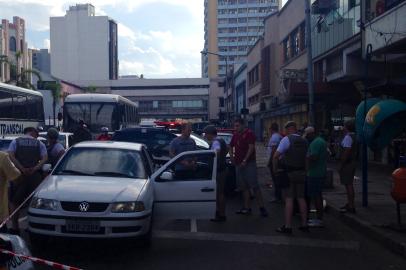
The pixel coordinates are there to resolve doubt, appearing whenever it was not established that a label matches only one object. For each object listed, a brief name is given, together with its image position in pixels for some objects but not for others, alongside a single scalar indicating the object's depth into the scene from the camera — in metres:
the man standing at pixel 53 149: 10.96
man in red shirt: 11.61
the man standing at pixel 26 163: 9.20
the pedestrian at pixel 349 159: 11.21
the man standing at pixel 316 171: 10.33
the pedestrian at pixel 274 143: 13.95
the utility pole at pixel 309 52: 19.16
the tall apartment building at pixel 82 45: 160.38
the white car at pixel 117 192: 7.74
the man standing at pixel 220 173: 10.90
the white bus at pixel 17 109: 20.30
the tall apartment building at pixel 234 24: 146.25
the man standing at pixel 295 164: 9.86
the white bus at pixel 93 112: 26.98
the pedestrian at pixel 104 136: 17.96
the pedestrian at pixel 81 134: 19.32
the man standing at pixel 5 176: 8.16
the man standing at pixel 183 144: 11.53
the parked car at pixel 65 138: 18.77
